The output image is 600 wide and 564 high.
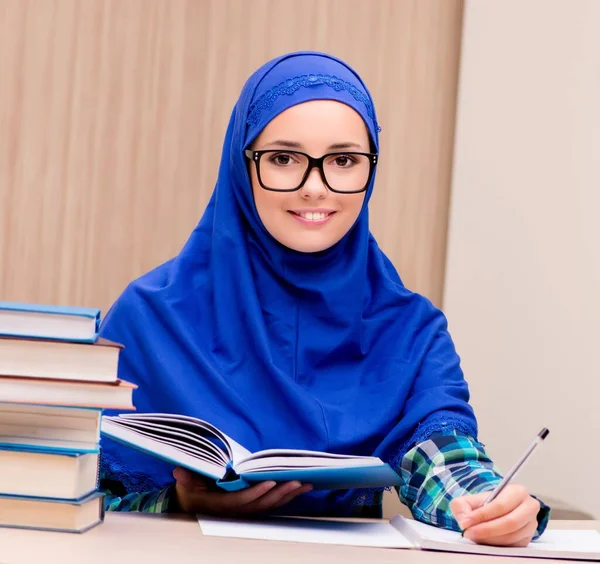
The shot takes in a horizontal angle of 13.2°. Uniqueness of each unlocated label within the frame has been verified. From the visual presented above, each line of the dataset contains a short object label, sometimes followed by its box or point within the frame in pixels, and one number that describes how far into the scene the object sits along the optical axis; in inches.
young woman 104.1
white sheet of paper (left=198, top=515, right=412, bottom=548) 93.2
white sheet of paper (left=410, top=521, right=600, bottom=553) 94.1
